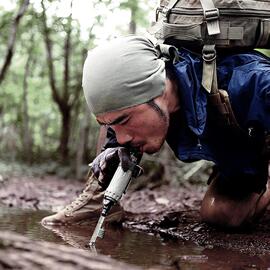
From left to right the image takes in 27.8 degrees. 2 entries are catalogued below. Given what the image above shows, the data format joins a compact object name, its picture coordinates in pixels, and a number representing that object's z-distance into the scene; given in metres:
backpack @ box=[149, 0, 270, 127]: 3.05
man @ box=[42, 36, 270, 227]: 2.89
